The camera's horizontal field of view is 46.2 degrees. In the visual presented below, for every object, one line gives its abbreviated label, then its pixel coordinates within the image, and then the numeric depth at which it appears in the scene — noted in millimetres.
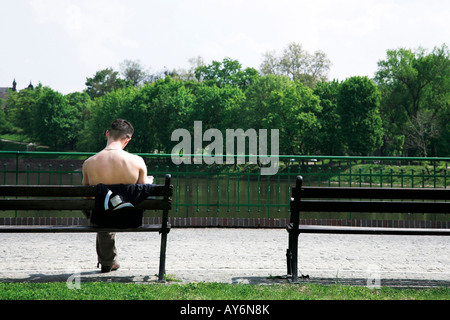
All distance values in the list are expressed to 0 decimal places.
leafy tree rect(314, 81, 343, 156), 52906
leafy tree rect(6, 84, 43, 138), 83812
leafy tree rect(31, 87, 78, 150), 79688
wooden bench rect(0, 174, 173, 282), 4836
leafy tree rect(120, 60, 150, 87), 81312
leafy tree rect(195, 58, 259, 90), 66000
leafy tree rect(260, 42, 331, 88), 57062
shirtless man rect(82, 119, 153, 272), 5074
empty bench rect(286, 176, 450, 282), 4953
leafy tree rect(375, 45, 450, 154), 54906
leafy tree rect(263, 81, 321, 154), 51188
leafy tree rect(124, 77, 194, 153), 59844
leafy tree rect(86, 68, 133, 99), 84050
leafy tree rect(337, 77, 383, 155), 52062
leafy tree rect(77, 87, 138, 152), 65875
